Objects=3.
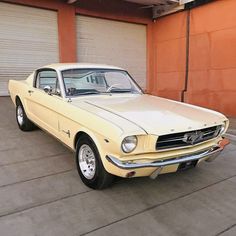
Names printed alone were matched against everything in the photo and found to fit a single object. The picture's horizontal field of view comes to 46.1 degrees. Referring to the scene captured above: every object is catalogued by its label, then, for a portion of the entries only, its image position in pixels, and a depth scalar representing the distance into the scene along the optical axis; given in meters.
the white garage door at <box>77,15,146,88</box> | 10.34
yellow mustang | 2.91
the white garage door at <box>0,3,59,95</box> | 8.83
